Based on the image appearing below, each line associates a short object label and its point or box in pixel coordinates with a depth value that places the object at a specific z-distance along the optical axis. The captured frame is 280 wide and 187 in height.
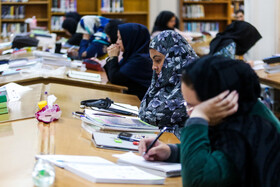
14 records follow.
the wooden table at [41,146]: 2.40
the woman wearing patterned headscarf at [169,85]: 4.12
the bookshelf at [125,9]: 14.86
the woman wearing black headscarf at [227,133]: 2.08
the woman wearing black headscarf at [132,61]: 6.09
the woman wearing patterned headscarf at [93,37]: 8.85
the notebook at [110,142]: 3.01
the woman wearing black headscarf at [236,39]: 7.56
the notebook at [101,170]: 2.32
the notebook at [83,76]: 6.24
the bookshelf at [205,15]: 15.28
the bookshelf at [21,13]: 14.62
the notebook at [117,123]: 3.36
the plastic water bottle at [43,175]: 2.21
